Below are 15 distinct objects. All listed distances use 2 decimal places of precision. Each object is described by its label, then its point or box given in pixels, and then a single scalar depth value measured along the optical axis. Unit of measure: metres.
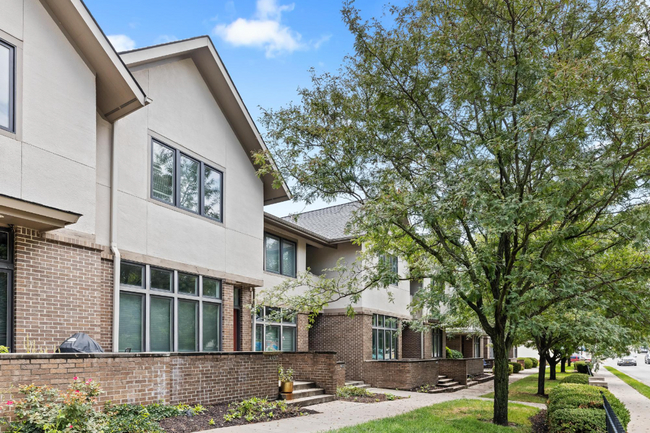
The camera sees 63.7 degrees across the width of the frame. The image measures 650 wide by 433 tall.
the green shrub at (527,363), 45.34
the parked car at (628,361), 57.10
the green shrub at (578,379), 18.48
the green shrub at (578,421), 10.05
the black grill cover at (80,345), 8.91
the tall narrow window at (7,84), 8.80
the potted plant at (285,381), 13.87
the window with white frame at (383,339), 24.22
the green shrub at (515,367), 36.83
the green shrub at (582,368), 30.79
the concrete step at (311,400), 13.58
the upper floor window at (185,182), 12.76
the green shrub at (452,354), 32.97
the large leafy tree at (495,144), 9.72
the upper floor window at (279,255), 19.64
